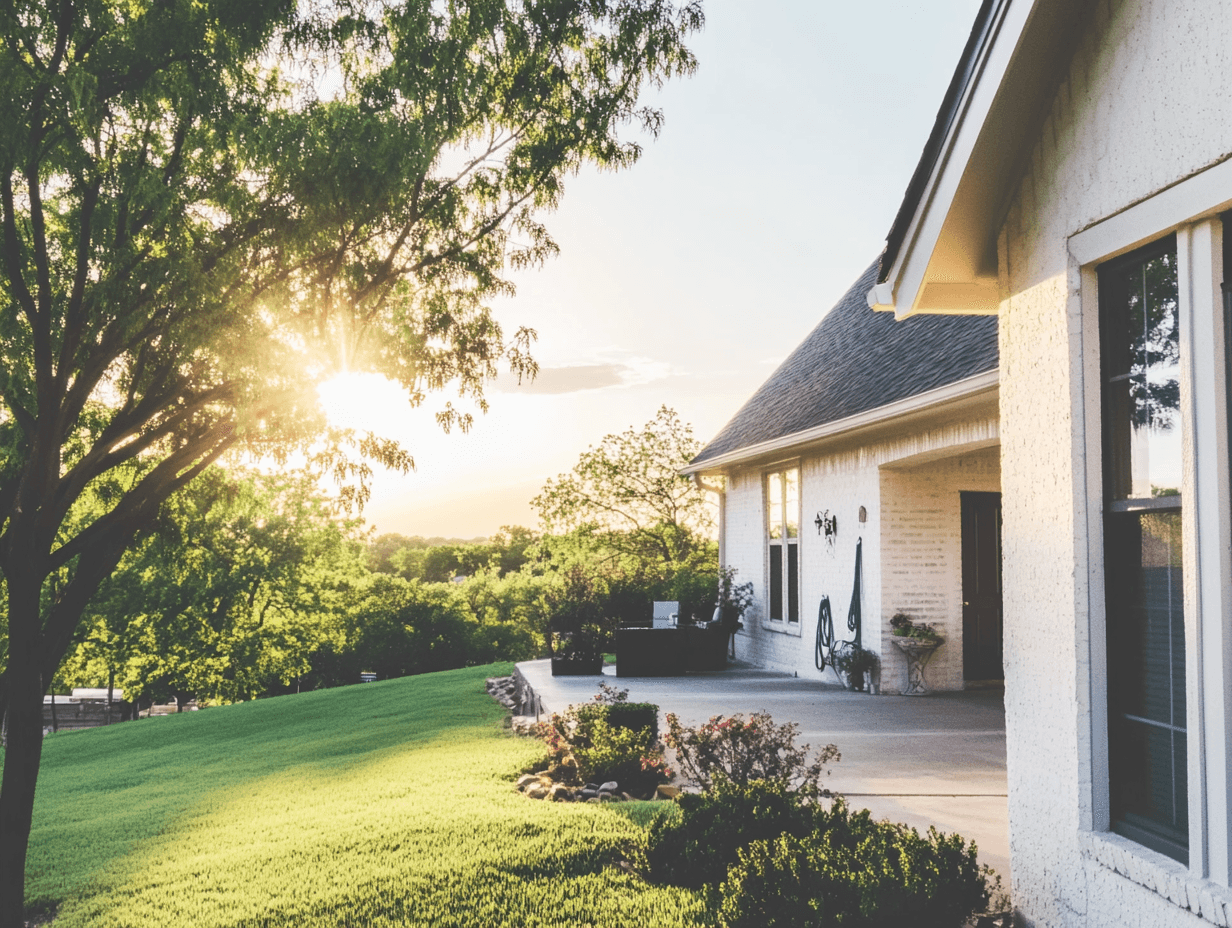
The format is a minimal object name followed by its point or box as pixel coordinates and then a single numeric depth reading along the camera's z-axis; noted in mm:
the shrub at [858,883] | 3377
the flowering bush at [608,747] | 6812
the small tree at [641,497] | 26656
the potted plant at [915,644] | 10508
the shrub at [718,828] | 4570
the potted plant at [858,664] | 10922
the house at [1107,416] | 2697
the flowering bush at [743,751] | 5590
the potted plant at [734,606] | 14984
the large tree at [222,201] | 5293
